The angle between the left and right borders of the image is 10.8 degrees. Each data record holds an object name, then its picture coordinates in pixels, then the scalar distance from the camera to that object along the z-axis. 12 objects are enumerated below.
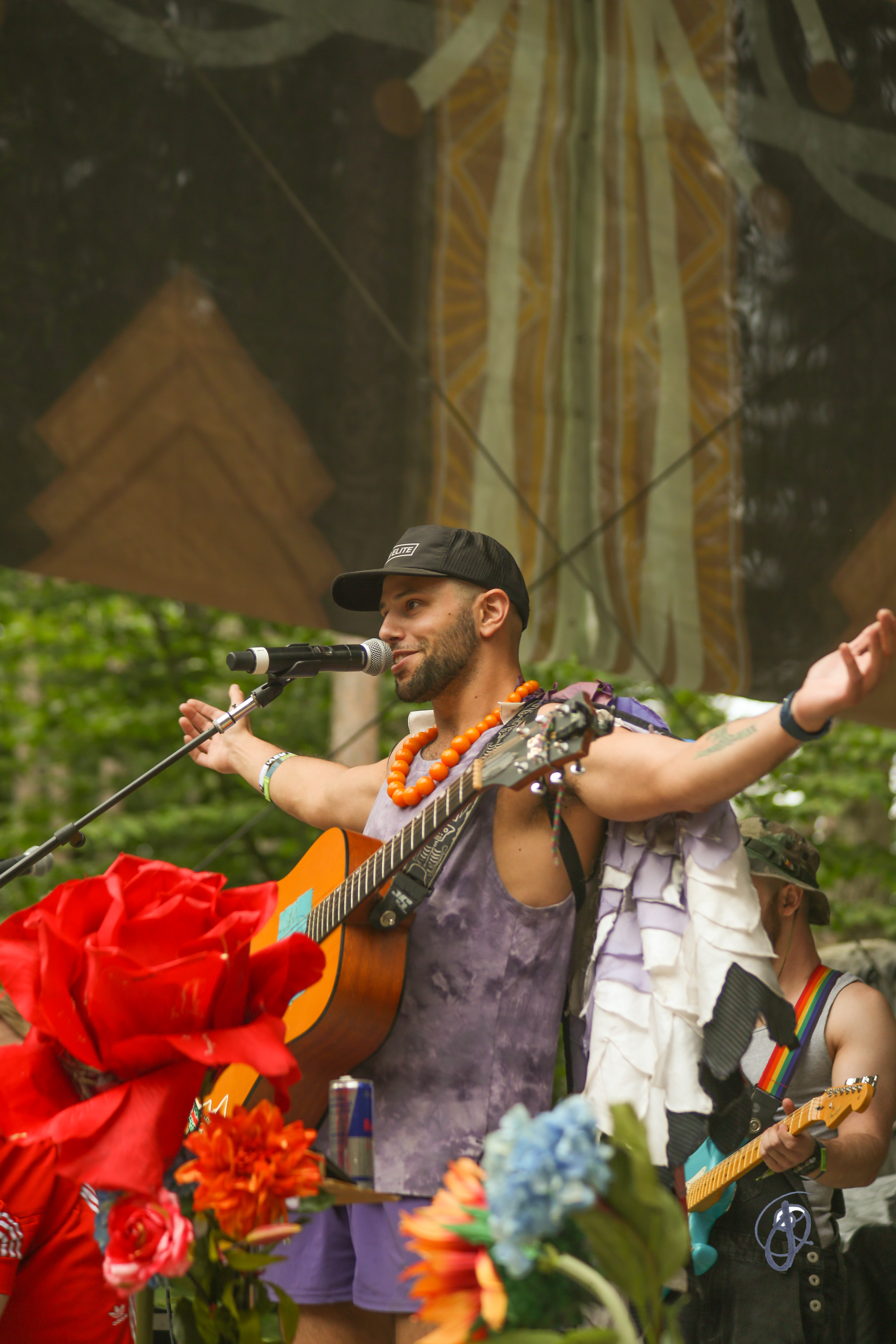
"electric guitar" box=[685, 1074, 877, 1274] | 6.28
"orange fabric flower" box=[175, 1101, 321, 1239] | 5.36
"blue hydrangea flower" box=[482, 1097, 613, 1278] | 4.75
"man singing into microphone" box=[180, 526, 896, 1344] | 5.78
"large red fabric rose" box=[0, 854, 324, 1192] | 5.37
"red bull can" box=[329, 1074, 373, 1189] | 5.92
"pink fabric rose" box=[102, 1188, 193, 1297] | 5.32
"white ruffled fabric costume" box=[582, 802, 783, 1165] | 5.77
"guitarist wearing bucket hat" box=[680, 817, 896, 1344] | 6.33
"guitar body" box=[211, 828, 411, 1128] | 5.90
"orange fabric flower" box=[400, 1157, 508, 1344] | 5.03
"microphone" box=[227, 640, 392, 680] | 6.08
